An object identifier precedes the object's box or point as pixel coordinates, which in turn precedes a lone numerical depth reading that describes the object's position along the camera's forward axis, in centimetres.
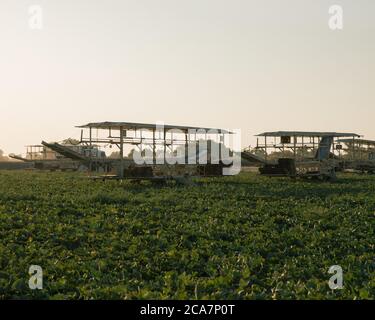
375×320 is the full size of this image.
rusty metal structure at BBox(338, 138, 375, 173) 4509
